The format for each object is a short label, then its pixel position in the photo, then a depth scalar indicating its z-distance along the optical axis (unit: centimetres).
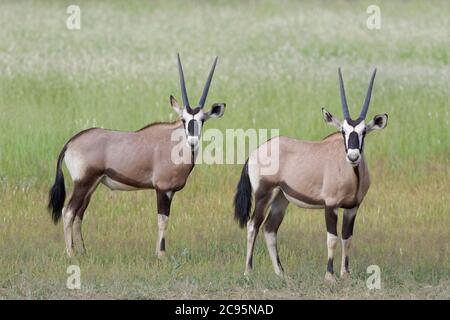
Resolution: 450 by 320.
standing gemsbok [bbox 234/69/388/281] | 1301
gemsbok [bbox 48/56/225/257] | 1416
